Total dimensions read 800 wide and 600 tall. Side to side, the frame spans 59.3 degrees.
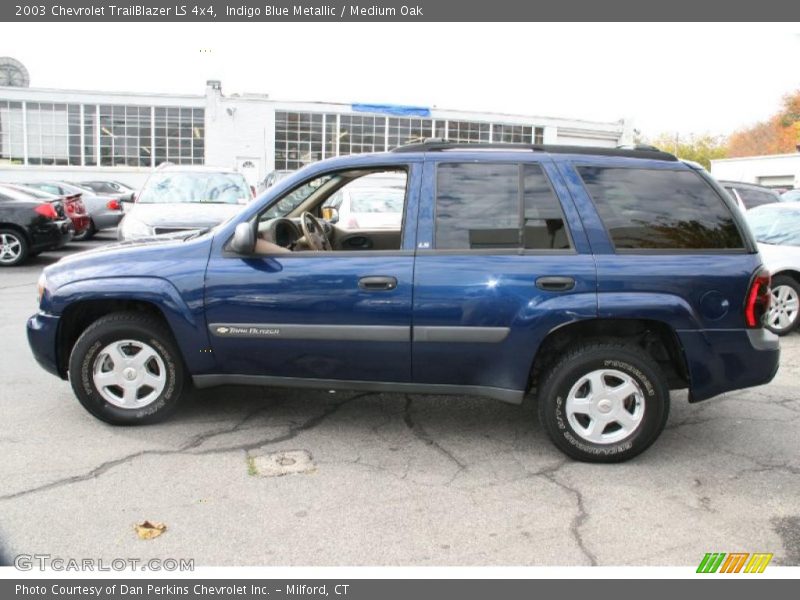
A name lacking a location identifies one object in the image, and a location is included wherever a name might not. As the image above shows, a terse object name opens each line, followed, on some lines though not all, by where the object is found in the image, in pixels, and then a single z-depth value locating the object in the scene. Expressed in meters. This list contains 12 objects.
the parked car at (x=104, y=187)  22.95
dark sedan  12.20
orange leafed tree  54.34
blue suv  3.96
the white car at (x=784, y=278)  7.69
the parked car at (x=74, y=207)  13.31
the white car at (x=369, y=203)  10.35
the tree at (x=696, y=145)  77.00
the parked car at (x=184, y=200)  8.68
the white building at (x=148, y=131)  32.16
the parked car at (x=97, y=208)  17.39
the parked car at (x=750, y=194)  12.77
